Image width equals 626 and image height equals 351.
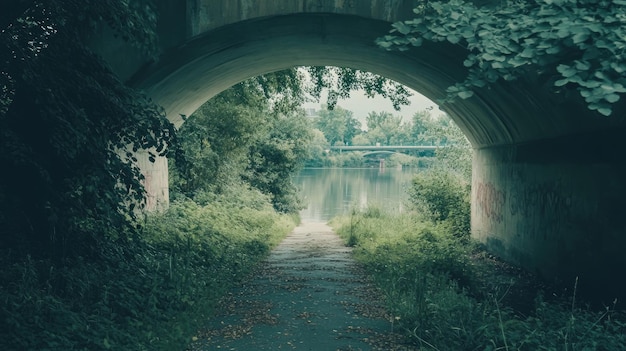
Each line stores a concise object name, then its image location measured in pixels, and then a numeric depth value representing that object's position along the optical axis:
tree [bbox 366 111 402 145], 120.00
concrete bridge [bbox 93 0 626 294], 8.00
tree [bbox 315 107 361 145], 117.75
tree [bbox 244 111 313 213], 25.25
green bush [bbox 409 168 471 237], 16.00
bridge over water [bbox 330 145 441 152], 73.69
